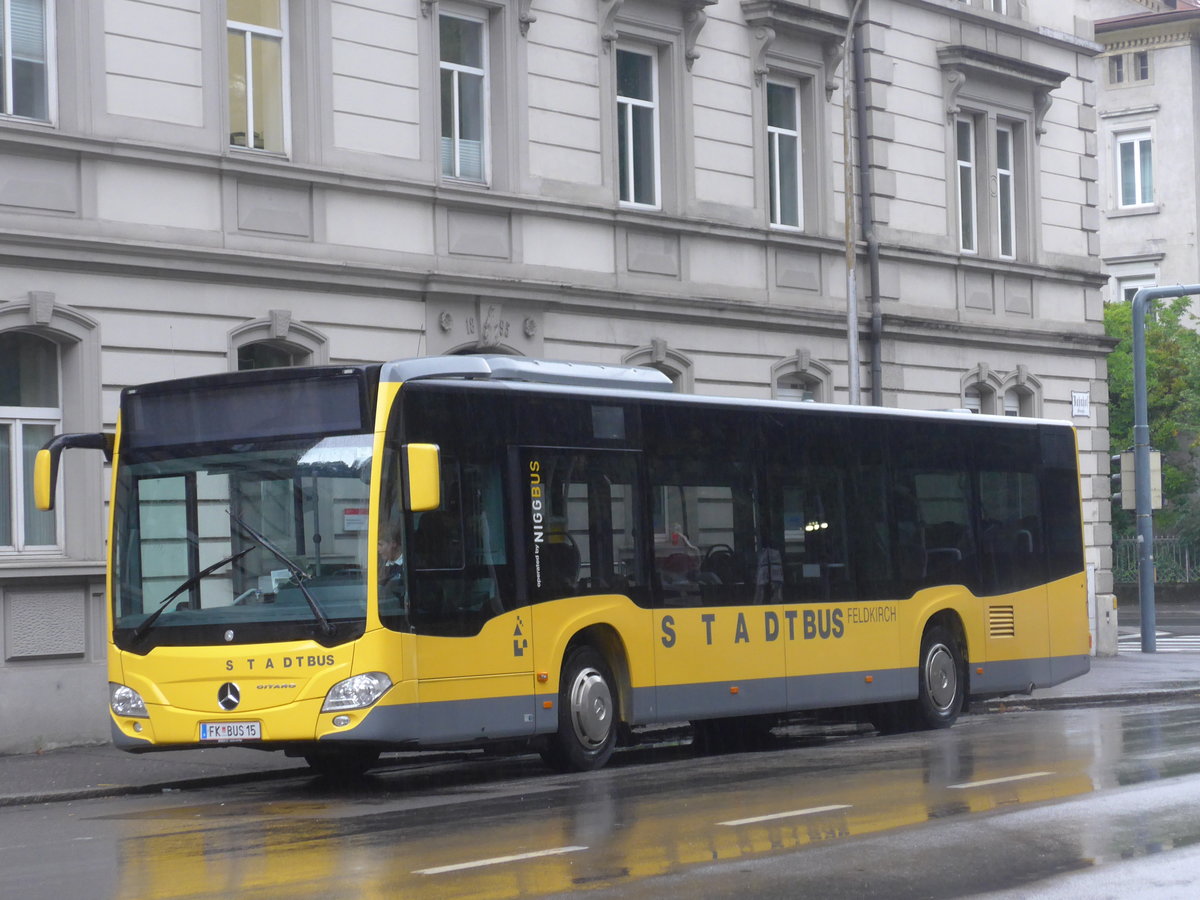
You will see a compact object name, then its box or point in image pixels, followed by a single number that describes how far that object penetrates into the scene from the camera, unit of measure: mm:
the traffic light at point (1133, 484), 29250
